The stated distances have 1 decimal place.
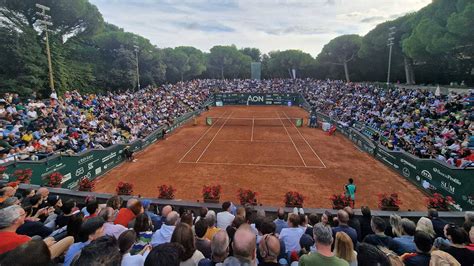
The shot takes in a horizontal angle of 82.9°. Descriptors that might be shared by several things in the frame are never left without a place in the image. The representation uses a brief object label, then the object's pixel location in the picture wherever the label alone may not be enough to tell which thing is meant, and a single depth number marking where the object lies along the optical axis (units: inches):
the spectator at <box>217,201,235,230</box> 245.6
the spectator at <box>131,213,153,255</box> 196.7
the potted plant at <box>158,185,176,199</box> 415.8
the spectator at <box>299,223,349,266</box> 126.3
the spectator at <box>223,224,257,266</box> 131.4
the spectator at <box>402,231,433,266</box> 153.6
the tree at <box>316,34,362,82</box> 2453.2
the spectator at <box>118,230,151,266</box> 140.9
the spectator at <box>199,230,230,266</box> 144.4
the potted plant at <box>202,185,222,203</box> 413.1
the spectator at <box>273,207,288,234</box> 240.9
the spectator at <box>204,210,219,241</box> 201.9
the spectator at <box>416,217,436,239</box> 203.8
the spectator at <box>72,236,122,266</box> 107.0
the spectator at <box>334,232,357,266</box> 145.9
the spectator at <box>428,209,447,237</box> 233.0
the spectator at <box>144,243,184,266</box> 110.4
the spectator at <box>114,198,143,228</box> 228.7
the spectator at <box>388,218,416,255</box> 183.6
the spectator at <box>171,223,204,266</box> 142.8
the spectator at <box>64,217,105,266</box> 152.0
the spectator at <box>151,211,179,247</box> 192.2
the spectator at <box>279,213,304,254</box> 203.5
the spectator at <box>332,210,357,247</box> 205.4
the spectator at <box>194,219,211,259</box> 174.9
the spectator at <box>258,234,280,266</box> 146.6
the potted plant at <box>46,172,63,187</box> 468.8
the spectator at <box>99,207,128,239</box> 198.4
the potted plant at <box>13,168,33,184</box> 439.2
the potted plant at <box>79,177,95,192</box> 453.1
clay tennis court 568.1
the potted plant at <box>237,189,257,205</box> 382.9
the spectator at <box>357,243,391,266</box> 128.2
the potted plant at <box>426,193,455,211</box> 390.3
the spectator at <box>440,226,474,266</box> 156.3
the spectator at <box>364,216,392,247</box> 187.2
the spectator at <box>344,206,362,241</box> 232.8
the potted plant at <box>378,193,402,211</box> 397.1
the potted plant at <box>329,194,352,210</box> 372.8
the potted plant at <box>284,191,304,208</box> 389.1
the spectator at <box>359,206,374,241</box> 241.4
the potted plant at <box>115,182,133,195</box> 440.8
